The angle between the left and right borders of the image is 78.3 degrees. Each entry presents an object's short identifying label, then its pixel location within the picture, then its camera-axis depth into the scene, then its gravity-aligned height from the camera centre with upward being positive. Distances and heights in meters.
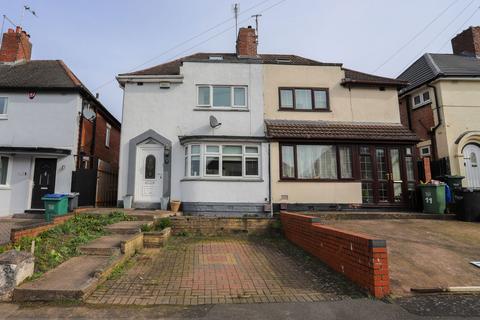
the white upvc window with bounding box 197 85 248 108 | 13.04 +4.50
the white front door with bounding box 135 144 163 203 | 12.30 +1.06
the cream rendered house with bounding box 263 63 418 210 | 12.14 +2.27
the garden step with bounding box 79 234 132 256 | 6.06 -1.01
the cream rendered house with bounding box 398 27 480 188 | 14.38 +3.90
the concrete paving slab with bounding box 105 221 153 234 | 7.76 -0.78
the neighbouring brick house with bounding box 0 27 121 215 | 12.03 +2.56
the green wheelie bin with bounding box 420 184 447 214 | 11.07 -0.10
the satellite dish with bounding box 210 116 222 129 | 12.48 +3.19
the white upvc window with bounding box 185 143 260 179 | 11.91 +1.52
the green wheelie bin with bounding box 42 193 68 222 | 9.71 -0.20
